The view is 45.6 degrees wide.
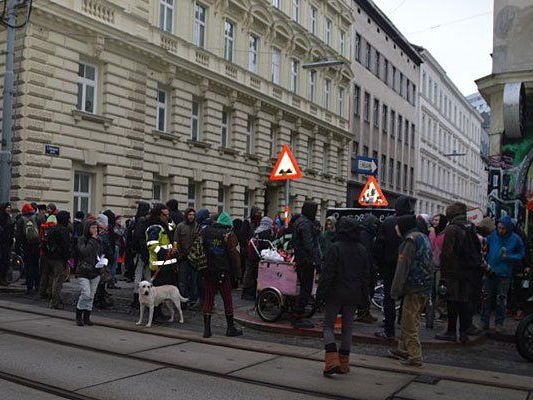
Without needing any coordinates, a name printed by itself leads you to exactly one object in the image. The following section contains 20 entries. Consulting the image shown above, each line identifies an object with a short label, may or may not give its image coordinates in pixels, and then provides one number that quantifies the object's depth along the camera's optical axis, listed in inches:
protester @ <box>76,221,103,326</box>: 384.5
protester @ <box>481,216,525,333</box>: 396.2
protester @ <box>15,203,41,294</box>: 523.5
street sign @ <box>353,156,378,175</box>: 778.8
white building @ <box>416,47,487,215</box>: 2327.8
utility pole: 641.6
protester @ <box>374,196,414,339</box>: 353.4
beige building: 761.0
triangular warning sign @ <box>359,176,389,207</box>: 680.4
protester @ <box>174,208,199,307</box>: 428.1
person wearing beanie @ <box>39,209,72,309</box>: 456.1
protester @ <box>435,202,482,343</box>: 356.2
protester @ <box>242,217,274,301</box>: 508.0
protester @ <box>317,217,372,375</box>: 280.1
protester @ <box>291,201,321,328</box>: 369.4
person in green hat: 355.6
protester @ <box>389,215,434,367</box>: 296.4
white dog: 387.2
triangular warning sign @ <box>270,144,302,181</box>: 522.0
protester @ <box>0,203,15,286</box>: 548.7
